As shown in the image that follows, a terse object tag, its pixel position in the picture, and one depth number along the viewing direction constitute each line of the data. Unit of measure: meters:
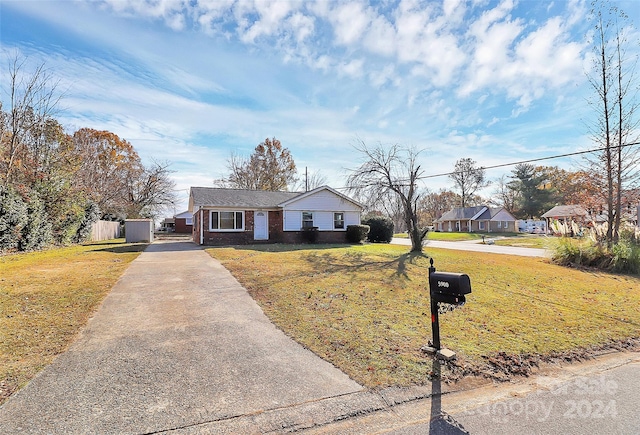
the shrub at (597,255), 11.66
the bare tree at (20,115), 16.47
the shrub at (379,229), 24.73
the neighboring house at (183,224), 43.20
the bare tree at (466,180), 49.19
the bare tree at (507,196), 56.84
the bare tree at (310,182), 40.06
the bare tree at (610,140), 14.20
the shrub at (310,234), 21.22
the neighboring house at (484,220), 47.70
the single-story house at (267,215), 19.73
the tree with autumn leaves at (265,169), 38.41
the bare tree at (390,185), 15.95
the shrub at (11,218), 12.73
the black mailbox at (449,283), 3.50
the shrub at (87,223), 20.86
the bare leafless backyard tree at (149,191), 35.81
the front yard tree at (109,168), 29.59
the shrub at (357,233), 21.92
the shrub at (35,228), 14.36
